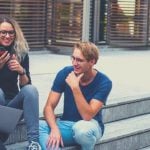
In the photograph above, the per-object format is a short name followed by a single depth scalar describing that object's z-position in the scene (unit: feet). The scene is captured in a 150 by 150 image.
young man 16.20
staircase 18.75
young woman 16.08
